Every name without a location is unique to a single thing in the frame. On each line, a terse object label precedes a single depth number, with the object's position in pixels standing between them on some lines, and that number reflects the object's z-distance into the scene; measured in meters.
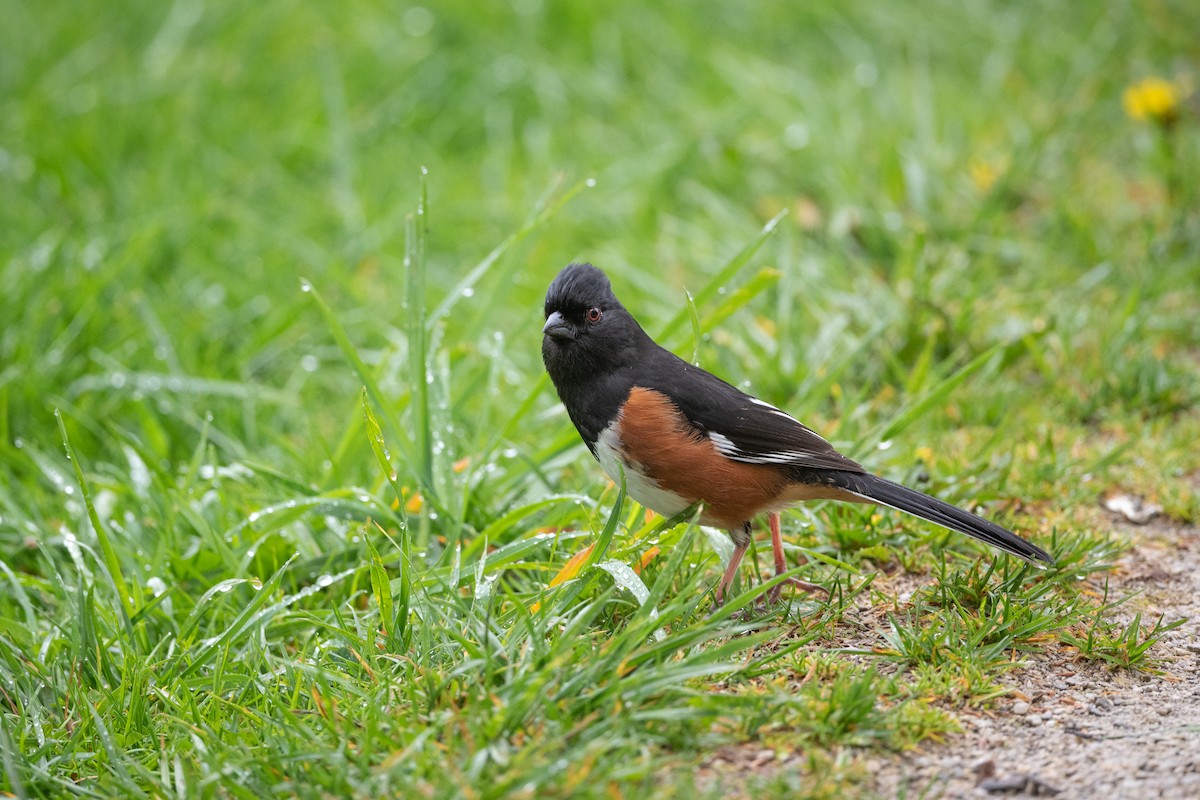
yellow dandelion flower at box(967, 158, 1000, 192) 12.34
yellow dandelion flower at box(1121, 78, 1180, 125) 11.95
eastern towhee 6.38
